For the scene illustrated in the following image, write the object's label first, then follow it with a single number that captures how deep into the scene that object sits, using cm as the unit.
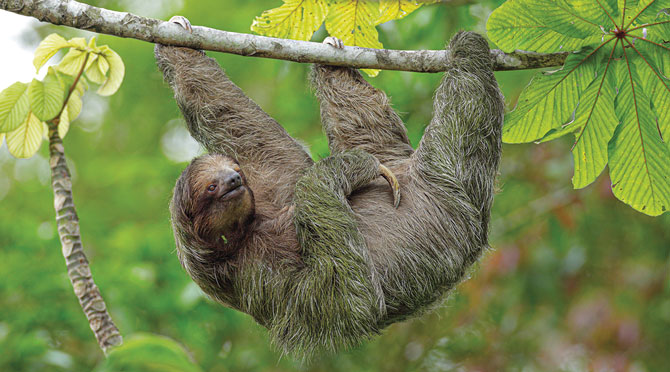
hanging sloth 1212
